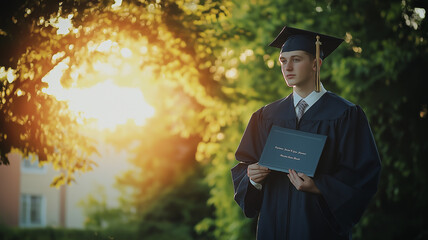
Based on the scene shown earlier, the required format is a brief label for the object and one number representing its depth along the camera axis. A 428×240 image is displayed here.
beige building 22.86
